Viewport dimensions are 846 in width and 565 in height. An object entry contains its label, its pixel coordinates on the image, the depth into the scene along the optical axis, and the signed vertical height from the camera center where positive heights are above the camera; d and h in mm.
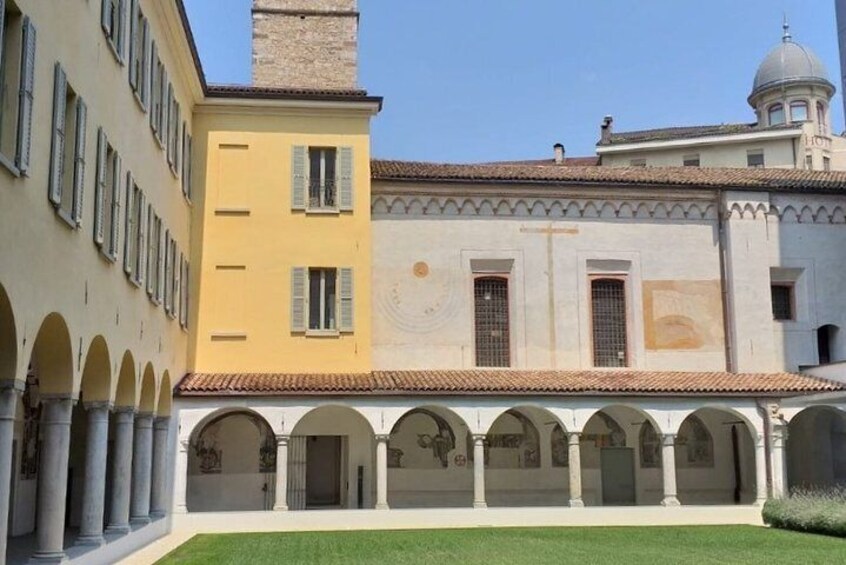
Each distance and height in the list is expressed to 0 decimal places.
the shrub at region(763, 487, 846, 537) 20812 -1706
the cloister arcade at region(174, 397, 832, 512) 24609 -509
